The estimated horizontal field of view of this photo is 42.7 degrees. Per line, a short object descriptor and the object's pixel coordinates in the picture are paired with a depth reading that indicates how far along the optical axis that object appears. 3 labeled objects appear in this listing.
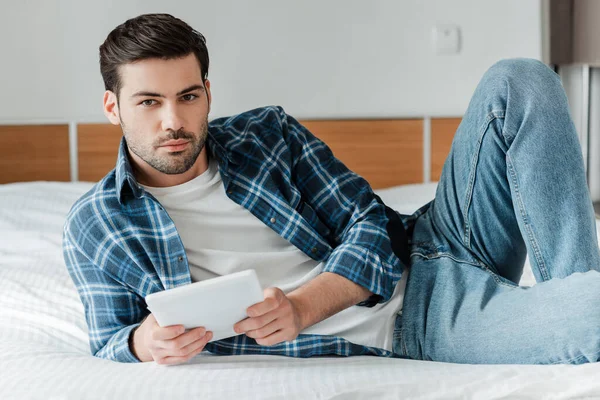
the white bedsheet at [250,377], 1.01
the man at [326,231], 1.20
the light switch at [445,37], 2.79
